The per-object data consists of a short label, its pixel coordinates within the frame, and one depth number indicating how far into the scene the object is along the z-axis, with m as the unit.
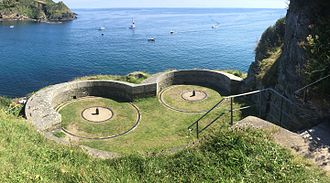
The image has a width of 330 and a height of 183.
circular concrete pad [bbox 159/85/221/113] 23.48
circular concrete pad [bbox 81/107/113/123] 21.77
